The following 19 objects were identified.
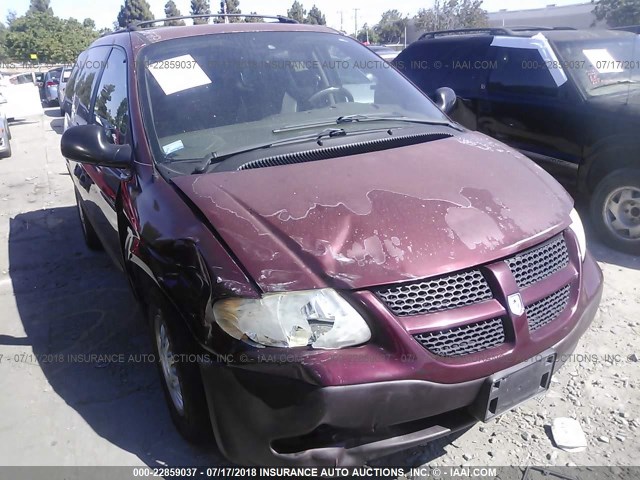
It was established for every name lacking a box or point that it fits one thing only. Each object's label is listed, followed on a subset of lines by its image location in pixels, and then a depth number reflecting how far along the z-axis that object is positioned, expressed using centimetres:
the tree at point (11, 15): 9272
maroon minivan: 195
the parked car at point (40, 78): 2262
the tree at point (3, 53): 5423
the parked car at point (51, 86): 2056
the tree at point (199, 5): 6147
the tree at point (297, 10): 5323
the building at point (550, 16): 4459
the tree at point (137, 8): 5906
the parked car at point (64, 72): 1759
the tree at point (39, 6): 9188
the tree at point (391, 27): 5656
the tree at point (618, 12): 3139
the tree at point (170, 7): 6496
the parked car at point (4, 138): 1020
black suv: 462
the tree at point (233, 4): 4403
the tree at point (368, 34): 6117
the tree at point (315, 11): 4932
